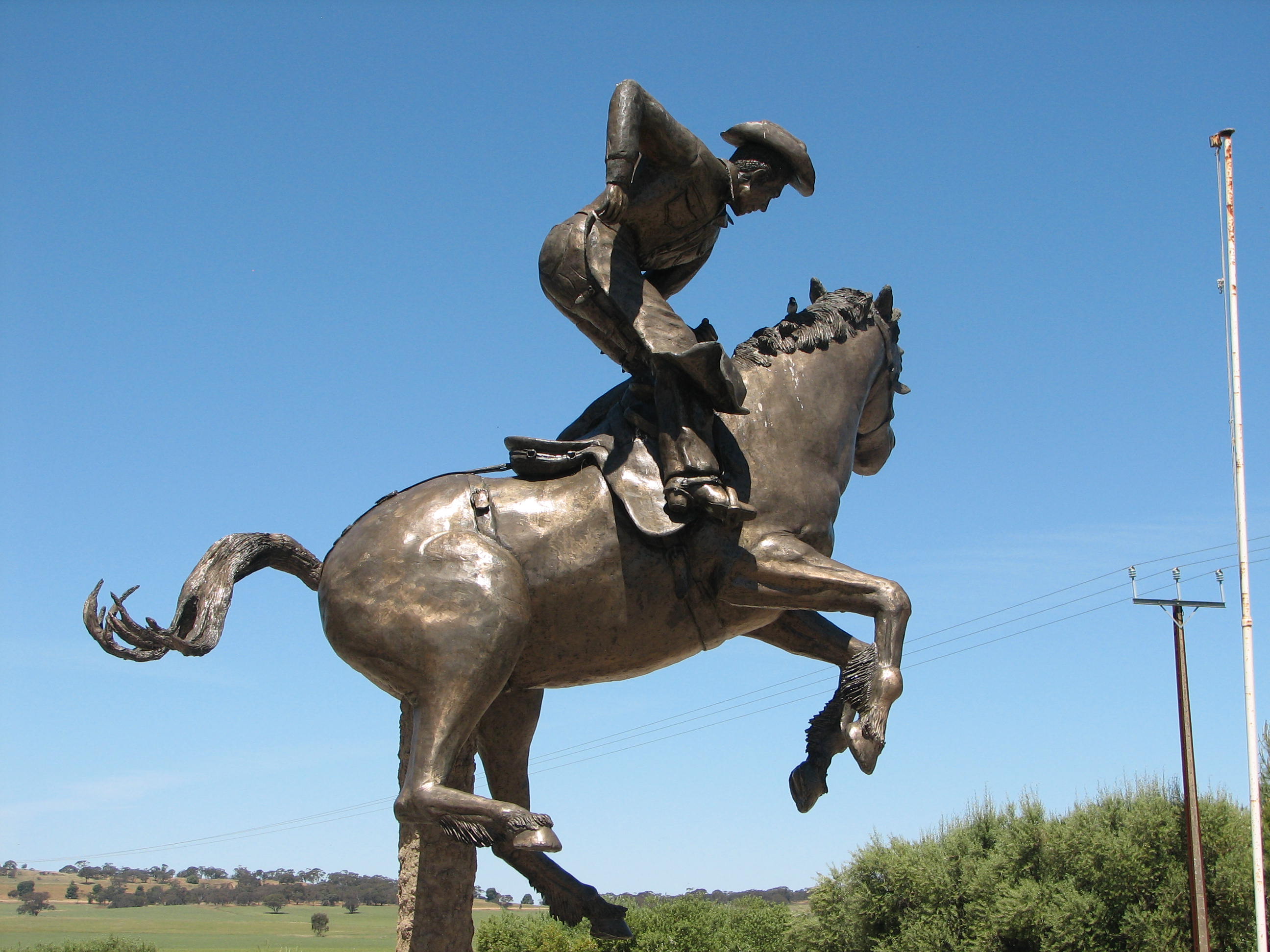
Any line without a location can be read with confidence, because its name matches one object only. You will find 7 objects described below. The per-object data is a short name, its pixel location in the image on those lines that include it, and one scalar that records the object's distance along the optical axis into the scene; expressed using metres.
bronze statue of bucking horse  5.98
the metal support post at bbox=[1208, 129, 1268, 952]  17.42
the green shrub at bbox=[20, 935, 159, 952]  44.84
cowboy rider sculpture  6.17
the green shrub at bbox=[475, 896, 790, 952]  40.75
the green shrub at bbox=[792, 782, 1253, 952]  30.25
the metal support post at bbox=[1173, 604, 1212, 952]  22.56
